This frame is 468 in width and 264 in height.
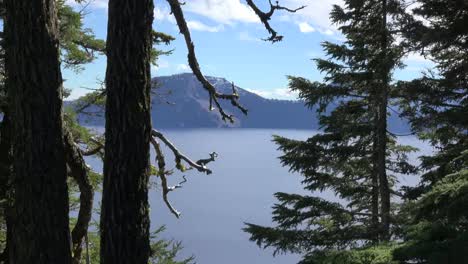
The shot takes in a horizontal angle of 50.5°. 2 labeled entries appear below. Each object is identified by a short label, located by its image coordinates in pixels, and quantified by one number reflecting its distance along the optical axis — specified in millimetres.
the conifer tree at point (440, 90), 10070
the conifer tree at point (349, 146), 12047
